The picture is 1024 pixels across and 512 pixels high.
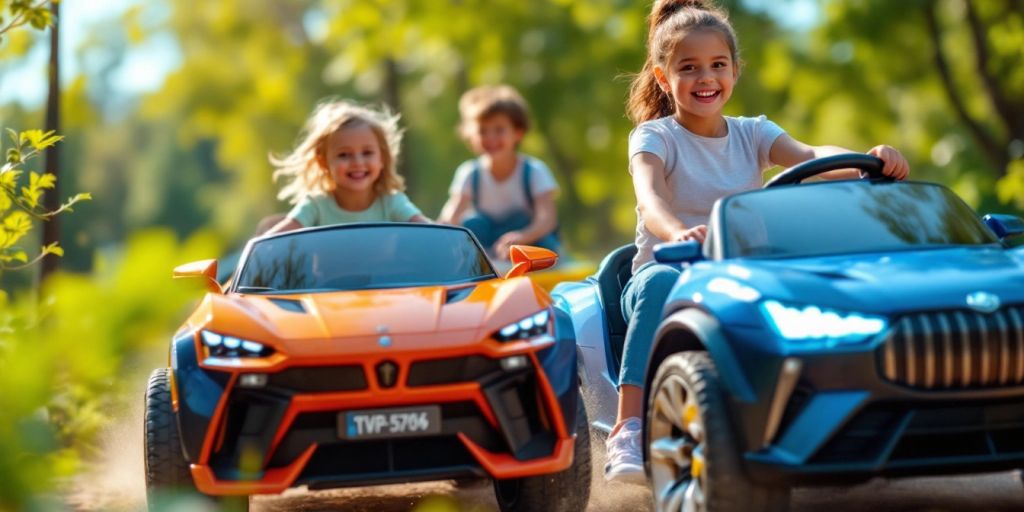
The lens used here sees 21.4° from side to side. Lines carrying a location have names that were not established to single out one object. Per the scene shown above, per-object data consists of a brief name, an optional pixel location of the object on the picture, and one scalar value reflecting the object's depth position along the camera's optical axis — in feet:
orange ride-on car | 31.63
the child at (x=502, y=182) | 70.54
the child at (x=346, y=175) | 52.35
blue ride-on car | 26.15
